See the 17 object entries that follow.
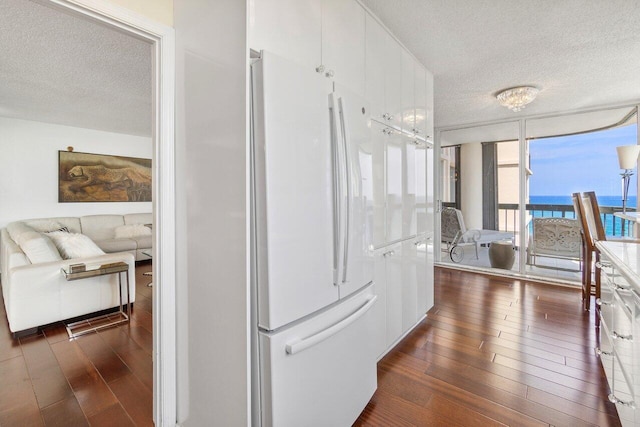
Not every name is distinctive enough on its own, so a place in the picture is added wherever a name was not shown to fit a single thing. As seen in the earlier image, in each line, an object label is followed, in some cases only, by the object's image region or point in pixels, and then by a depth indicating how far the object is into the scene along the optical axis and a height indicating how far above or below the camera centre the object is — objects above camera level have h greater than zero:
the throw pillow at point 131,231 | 5.43 -0.38
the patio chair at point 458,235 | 4.71 -0.43
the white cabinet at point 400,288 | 2.05 -0.64
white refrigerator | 1.10 -0.15
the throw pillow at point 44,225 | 4.58 -0.22
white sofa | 2.60 -0.73
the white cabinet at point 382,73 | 1.96 +0.99
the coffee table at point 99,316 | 2.72 -0.96
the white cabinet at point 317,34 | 1.18 +0.84
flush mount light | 3.30 +1.30
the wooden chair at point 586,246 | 2.92 -0.39
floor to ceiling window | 4.03 +0.46
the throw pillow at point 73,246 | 3.29 -0.41
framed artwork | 5.18 +0.63
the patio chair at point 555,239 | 3.97 -0.44
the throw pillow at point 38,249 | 2.84 -0.38
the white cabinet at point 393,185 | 1.96 +0.18
